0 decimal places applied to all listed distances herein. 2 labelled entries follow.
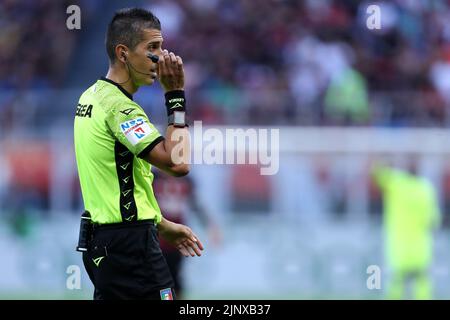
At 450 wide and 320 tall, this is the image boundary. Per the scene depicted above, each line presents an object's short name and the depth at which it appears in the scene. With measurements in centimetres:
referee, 970
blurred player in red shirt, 1753
